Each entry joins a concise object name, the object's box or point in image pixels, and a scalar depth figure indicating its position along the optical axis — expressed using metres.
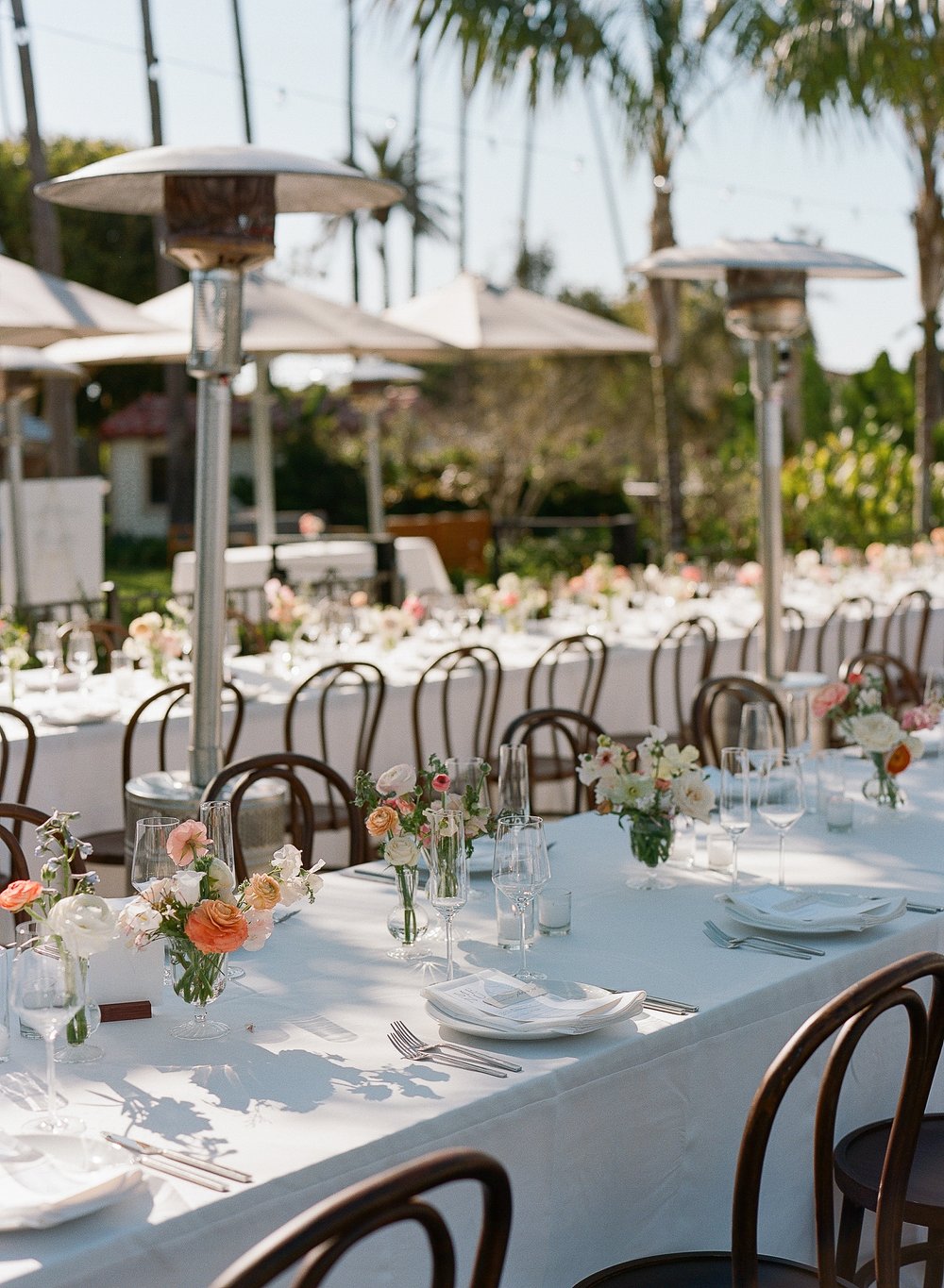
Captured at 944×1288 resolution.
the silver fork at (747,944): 2.96
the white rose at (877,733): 4.07
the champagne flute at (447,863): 2.88
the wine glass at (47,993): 2.17
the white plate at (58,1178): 1.91
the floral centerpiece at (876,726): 4.08
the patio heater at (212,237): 3.89
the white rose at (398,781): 2.97
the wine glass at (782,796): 3.35
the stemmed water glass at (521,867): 2.80
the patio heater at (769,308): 5.62
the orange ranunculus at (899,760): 4.07
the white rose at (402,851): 2.96
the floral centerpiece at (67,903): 2.30
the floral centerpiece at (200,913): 2.53
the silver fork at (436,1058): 2.41
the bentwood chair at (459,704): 6.29
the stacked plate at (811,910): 3.04
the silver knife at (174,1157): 2.05
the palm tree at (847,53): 12.61
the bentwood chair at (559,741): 4.73
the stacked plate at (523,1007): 2.51
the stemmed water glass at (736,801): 3.31
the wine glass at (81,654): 5.98
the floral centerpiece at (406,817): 2.97
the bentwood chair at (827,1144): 2.18
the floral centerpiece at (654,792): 3.49
